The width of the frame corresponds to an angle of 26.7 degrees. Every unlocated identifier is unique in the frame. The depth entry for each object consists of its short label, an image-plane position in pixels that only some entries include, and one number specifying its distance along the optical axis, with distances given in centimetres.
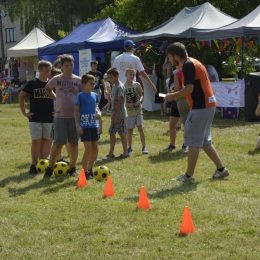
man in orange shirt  695
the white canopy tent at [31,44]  2700
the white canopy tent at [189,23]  1664
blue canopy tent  1986
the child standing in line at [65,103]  797
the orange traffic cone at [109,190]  674
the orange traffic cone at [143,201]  604
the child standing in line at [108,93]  1049
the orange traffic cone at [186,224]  509
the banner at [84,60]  1983
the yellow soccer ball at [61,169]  817
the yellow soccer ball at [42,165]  855
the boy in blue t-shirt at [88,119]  776
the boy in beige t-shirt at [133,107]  1002
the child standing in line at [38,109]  844
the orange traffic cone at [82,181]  737
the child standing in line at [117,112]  927
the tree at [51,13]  4875
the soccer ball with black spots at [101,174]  779
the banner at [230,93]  1478
